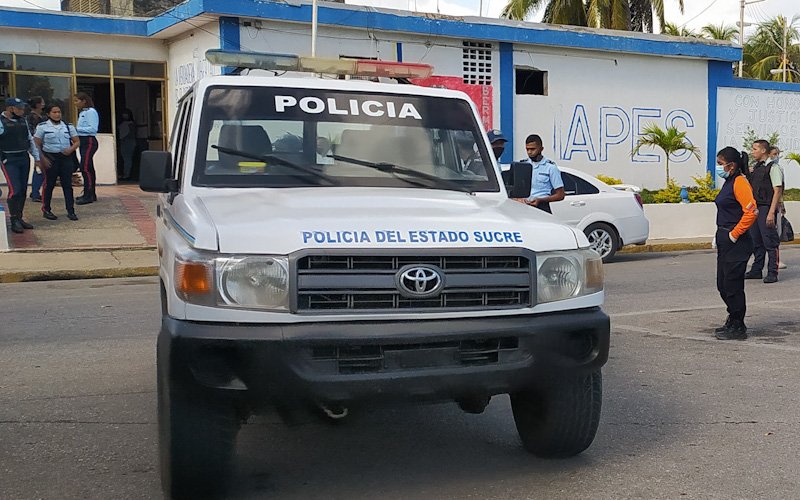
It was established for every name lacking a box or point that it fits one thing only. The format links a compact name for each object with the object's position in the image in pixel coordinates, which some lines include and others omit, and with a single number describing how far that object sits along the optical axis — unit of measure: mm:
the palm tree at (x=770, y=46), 51250
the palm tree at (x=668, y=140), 19109
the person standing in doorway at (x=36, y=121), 14461
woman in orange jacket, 7078
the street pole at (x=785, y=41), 48300
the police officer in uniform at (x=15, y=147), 12859
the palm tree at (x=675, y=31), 43750
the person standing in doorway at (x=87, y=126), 15086
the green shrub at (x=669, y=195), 18297
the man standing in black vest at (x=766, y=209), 10766
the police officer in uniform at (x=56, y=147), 13891
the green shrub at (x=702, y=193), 18516
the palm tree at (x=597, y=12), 28391
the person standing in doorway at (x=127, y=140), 20453
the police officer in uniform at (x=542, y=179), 9352
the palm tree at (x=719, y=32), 52750
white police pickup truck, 3521
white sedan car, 12875
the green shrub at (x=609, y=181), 17766
